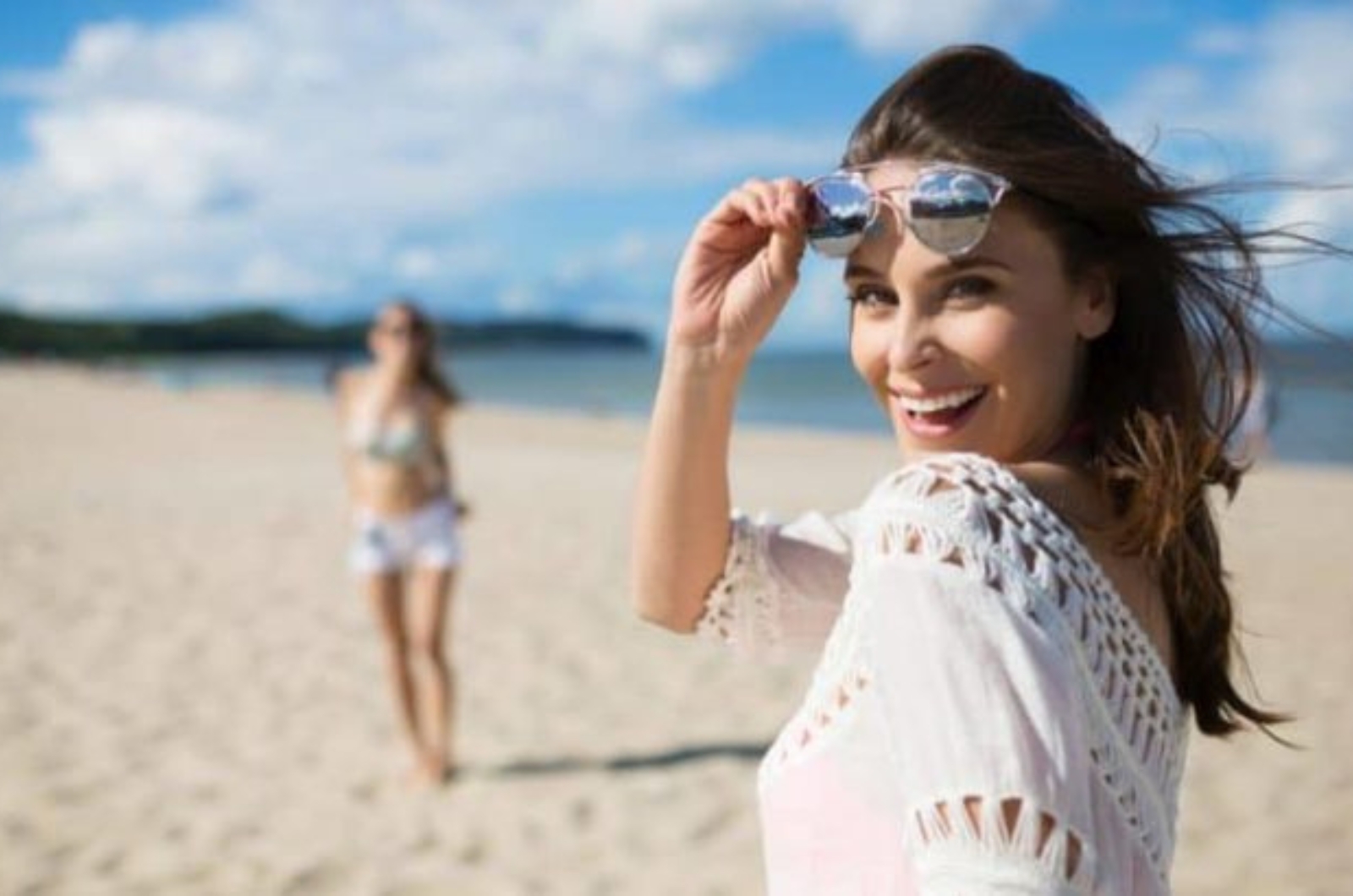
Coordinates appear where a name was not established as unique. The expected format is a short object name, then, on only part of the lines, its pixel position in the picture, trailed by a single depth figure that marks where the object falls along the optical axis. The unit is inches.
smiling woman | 41.7
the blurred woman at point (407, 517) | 230.5
